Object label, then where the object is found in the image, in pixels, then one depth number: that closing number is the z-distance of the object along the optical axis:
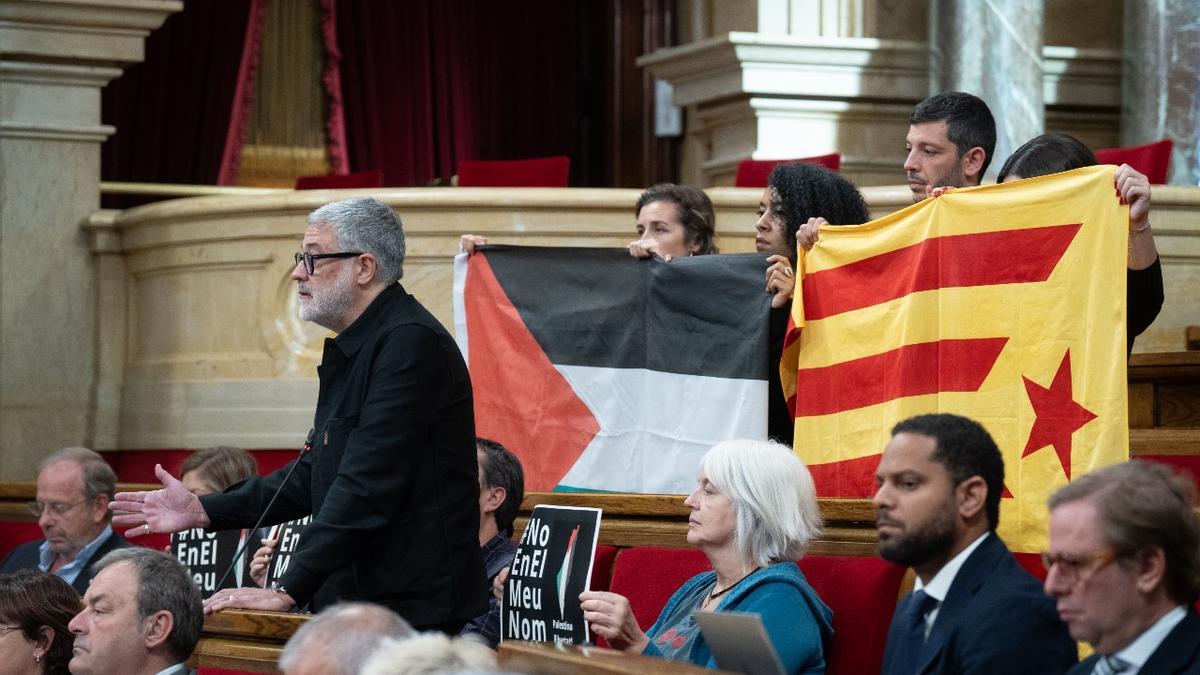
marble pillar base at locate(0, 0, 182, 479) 8.55
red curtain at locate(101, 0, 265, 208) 11.50
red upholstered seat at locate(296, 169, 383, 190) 8.73
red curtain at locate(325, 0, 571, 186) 12.14
